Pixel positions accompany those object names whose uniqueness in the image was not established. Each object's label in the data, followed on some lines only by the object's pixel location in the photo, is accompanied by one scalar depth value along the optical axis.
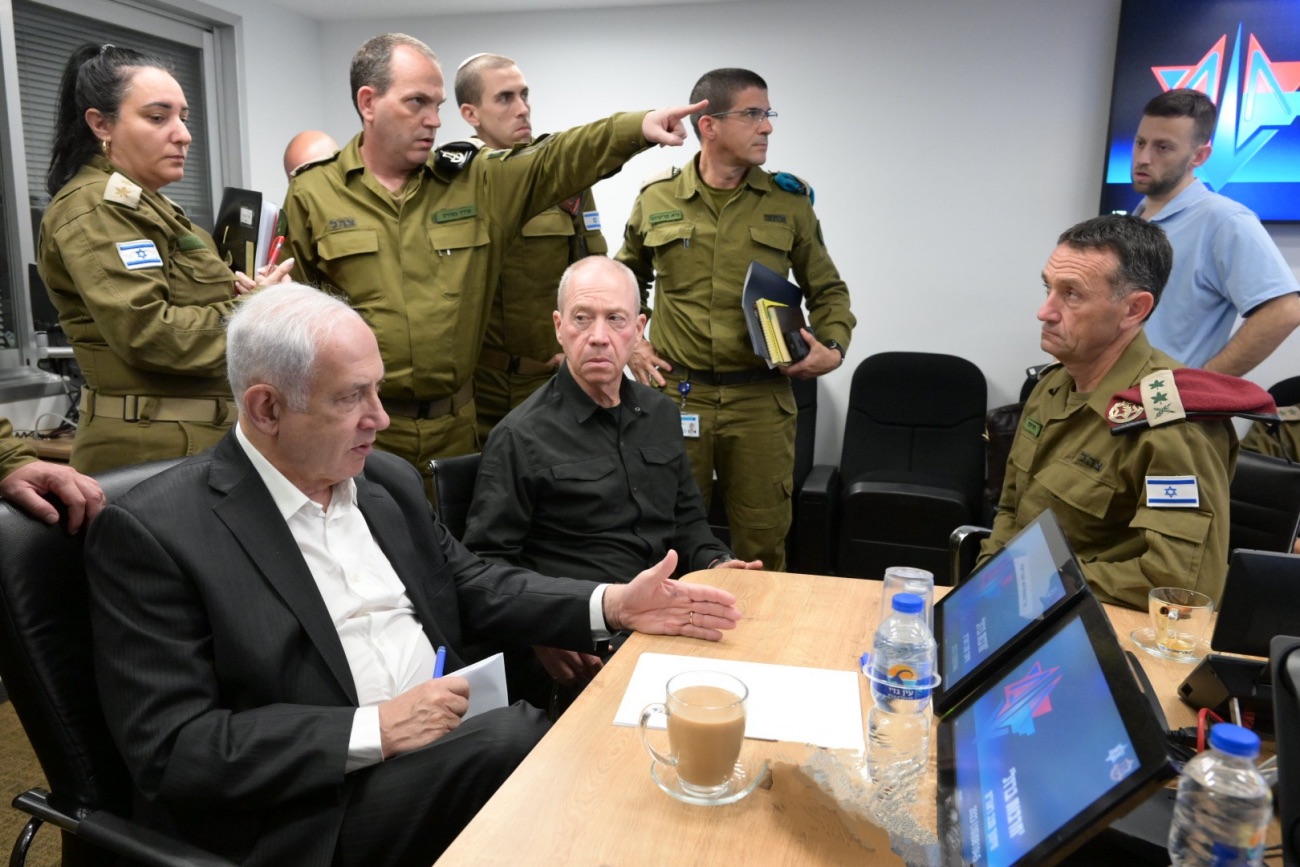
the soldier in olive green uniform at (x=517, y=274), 3.08
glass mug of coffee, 1.04
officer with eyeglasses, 3.12
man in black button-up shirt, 2.07
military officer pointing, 2.53
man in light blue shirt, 2.71
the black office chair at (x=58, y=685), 1.21
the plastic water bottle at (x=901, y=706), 1.10
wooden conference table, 0.96
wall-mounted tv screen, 3.46
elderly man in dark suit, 1.22
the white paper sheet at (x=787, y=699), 1.20
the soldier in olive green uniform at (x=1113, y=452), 1.68
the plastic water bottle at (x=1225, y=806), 0.74
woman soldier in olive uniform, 2.15
